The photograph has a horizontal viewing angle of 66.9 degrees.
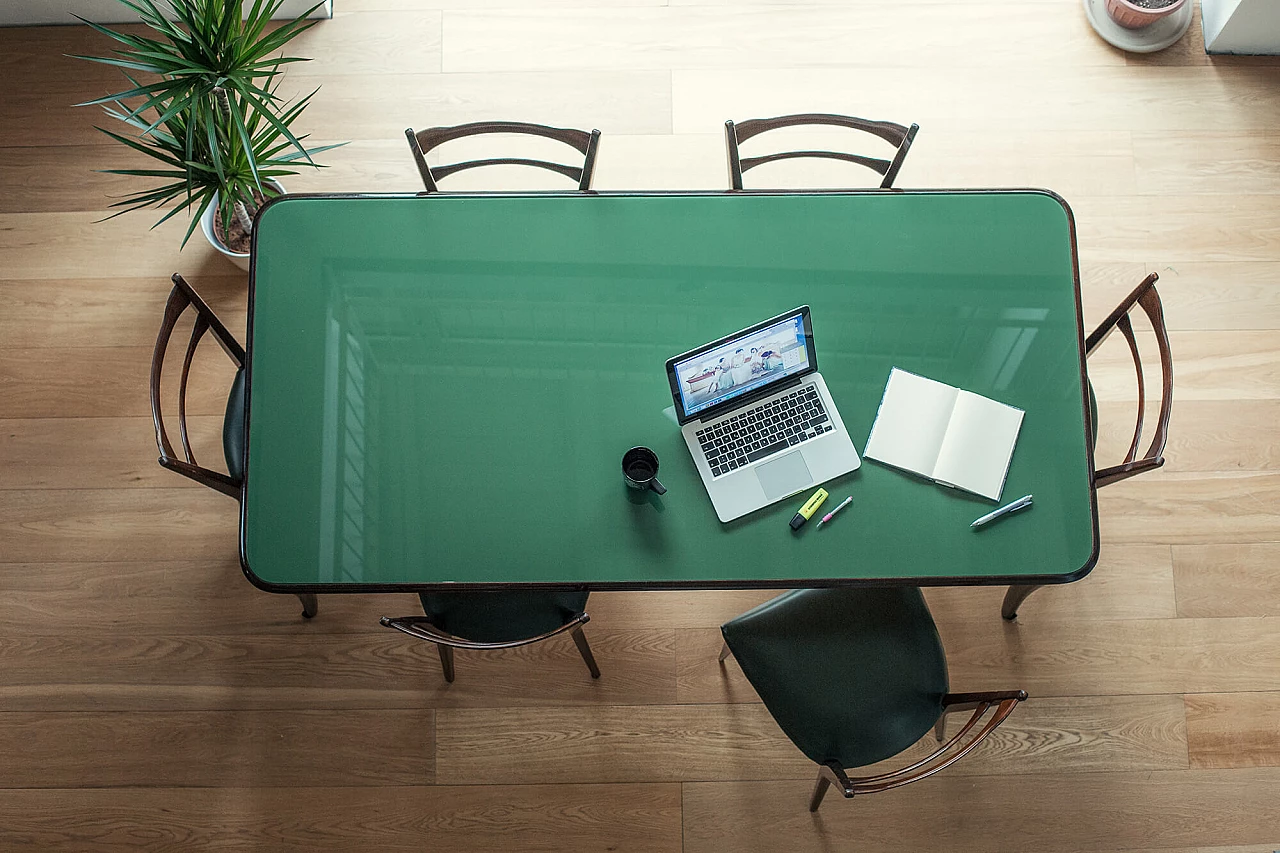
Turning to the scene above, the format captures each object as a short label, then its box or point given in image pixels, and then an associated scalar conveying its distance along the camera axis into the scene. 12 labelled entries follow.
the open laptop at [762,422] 1.99
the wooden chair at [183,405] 2.10
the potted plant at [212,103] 2.24
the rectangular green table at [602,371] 1.99
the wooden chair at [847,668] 2.16
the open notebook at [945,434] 2.03
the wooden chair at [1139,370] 2.06
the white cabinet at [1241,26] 3.02
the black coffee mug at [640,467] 1.99
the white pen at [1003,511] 2.00
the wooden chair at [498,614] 2.19
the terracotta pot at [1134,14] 3.06
